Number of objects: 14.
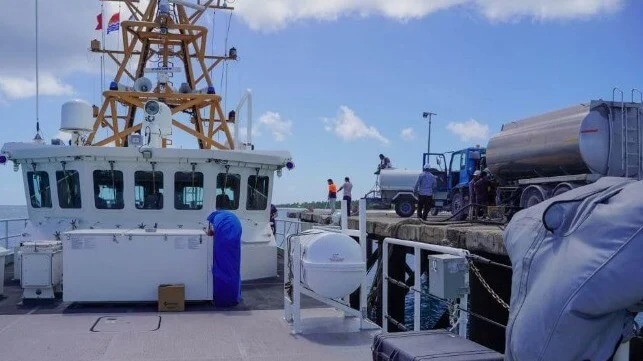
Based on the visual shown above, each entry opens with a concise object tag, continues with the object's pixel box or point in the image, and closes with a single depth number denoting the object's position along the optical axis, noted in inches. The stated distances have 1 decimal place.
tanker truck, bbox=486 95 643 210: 486.3
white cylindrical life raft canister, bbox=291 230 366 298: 240.4
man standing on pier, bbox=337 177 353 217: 800.3
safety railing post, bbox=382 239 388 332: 250.5
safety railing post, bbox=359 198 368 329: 261.1
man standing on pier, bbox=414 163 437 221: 581.0
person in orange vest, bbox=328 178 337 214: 840.9
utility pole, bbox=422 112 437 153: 1298.0
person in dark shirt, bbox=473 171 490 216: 629.3
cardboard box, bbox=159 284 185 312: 305.6
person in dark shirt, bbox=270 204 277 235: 769.8
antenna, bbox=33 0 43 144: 432.7
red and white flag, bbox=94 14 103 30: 555.2
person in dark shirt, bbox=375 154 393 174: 1009.5
